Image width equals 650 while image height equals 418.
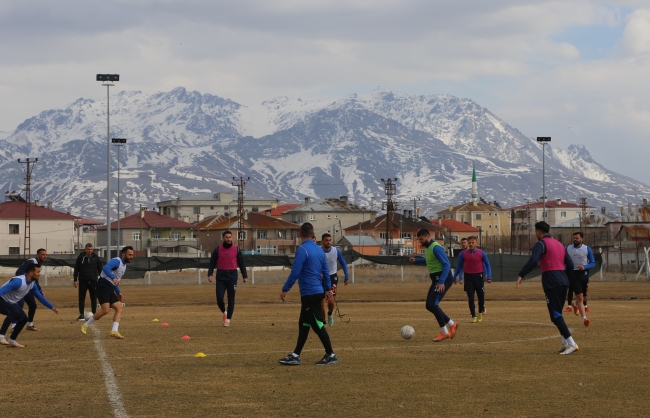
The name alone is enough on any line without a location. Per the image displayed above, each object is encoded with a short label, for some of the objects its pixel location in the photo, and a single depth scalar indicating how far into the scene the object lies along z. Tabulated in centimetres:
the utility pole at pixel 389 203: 12555
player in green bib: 1880
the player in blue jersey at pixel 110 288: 2119
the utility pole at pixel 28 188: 10361
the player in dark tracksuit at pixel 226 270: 2395
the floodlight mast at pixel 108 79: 5818
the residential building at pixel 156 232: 16438
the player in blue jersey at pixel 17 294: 1845
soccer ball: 1972
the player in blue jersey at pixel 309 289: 1526
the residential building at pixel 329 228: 19485
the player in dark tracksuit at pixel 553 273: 1694
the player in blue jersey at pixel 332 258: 2409
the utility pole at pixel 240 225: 14438
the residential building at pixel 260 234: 15650
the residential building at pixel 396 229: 15062
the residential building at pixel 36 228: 12962
